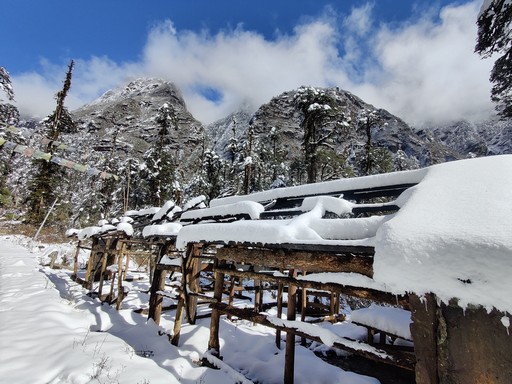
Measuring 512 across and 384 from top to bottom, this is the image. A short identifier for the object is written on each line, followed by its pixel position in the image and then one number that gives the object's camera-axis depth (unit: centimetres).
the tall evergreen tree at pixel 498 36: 756
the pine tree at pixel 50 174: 2697
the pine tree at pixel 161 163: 2688
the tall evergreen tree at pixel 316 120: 1895
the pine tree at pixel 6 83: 2158
